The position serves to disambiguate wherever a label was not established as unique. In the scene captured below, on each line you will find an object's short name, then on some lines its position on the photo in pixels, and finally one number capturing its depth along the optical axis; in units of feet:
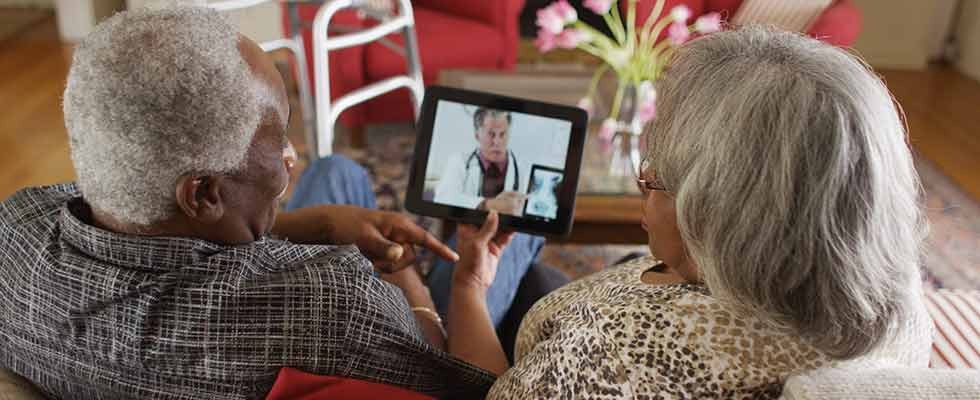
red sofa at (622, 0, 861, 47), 8.55
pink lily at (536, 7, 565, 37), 6.44
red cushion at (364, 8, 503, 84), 8.95
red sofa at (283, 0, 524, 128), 8.93
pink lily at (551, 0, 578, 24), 6.44
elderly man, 2.53
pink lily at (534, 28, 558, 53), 6.59
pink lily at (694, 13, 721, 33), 6.14
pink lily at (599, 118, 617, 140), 6.56
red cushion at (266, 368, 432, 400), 2.81
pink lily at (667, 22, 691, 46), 6.32
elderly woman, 2.18
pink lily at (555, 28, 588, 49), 6.40
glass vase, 6.68
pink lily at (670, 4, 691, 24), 6.19
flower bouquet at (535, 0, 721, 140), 6.34
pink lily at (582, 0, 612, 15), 6.26
